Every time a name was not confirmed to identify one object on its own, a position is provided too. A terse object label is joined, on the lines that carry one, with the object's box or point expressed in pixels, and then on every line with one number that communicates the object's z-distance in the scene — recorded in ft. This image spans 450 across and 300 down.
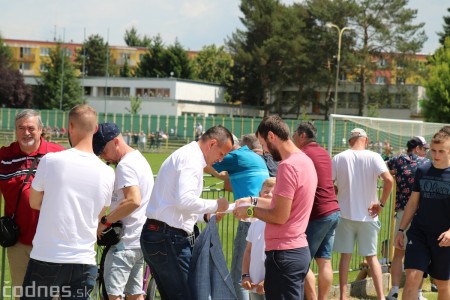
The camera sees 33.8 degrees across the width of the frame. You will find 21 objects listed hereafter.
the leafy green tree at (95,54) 355.56
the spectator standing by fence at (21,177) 19.43
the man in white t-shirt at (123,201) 19.40
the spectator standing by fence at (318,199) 25.32
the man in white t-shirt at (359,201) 28.43
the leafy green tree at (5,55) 304.30
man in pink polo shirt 18.70
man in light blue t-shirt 24.04
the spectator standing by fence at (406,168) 31.37
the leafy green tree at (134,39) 434.71
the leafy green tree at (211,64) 359.05
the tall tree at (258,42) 255.50
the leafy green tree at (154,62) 337.52
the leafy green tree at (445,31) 267.39
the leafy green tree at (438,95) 210.59
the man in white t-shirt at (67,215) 15.93
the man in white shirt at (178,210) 18.49
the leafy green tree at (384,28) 233.96
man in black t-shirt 23.39
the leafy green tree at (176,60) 332.39
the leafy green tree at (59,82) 276.29
